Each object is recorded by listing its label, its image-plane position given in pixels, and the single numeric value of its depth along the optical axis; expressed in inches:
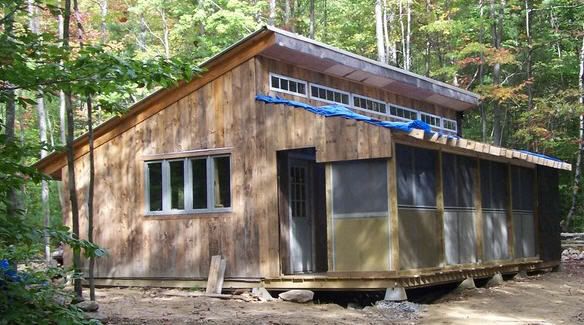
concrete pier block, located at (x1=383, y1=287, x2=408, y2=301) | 403.2
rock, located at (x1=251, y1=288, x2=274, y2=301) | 444.8
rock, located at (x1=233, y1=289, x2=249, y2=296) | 456.8
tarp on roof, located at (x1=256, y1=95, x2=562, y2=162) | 393.7
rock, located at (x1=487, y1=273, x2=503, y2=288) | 522.0
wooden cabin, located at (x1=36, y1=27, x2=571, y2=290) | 413.4
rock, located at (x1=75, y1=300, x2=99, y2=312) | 324.8
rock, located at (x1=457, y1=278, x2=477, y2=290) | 484.4
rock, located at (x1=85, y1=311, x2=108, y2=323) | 307.1
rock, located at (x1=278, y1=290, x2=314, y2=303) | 427.5
